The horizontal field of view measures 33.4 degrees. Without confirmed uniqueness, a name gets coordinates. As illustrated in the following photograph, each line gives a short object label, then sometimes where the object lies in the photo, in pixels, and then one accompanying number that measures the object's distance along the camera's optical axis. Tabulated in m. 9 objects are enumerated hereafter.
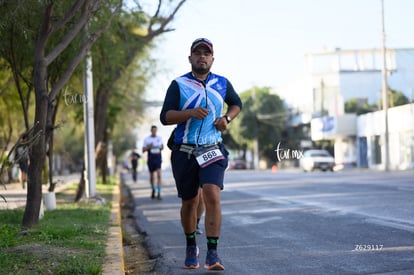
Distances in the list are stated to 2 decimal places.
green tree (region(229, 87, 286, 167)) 50.09
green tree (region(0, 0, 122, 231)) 9.57
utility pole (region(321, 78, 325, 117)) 48.44
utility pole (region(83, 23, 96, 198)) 15.73
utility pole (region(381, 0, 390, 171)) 37.47
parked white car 39.38
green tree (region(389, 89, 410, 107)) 57.53
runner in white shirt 17.50
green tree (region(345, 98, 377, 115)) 56.81
